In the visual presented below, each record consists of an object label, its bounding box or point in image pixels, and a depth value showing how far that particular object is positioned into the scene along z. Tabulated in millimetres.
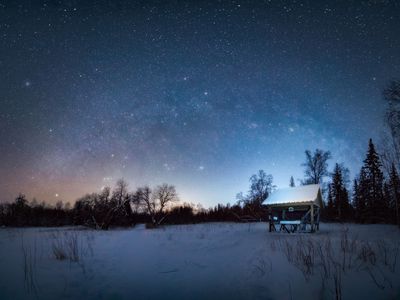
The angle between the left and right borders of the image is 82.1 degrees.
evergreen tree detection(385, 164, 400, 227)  22742
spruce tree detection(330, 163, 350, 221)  44069
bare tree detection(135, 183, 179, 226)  48812
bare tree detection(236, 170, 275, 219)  48844
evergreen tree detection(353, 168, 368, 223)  36244
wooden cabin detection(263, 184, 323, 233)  19094
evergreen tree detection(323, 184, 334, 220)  43781
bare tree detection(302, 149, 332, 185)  34750
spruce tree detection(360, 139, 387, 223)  34844
